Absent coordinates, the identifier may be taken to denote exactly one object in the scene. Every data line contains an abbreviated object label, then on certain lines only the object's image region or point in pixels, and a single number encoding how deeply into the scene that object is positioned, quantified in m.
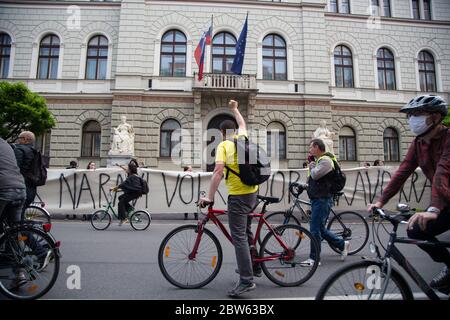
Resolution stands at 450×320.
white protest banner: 10.12
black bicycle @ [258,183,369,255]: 5.59
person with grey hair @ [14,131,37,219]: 5.02
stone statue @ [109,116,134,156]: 16.33
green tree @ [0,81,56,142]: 14.33
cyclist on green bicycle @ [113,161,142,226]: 8.66
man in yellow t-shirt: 3.42
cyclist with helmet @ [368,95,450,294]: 2.55
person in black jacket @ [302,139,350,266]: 4.68
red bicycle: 3.69
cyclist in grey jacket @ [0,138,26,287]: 3.51
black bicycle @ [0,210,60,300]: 3.35
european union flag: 13.88
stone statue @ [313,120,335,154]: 17.19
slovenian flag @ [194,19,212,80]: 15.86
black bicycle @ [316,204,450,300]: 2.27
